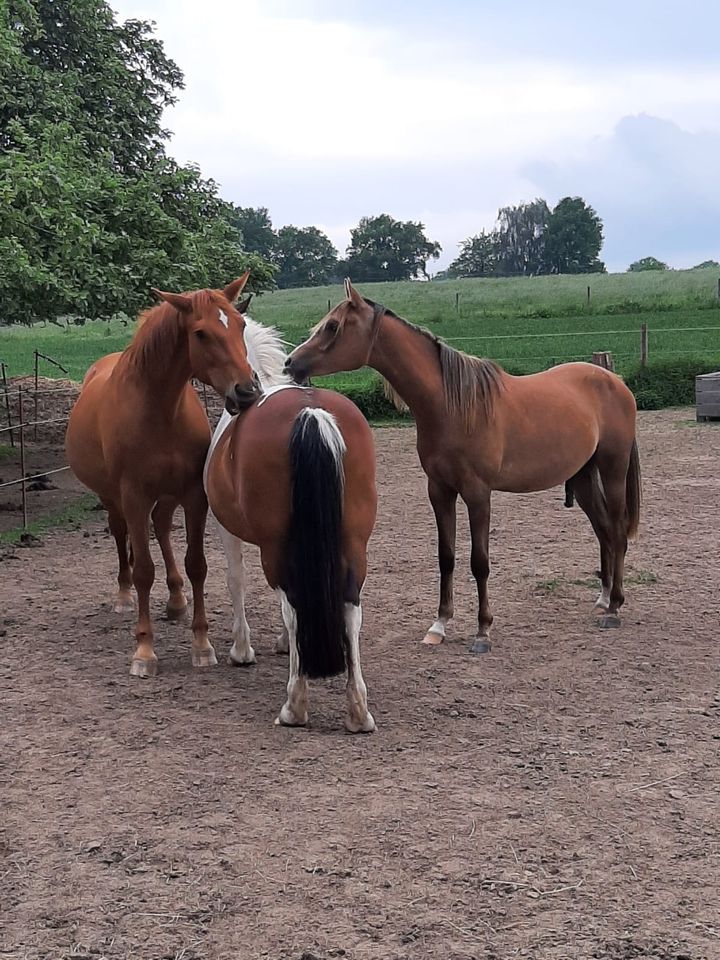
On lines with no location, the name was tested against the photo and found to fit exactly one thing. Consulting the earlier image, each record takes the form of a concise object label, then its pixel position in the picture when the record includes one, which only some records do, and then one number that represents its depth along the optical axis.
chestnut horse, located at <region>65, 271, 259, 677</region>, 4.50
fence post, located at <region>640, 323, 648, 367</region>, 15.87
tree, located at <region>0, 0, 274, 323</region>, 7.71
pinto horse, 3.82
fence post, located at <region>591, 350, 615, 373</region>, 9.30
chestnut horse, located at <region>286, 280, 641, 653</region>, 5.14
